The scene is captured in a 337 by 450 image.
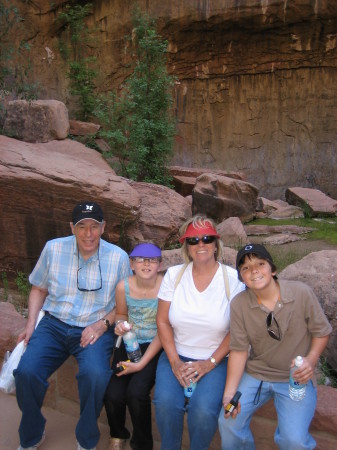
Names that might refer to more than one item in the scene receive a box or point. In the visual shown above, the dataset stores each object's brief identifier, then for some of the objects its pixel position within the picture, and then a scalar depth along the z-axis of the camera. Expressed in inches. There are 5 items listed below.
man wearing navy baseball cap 98.3
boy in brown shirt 86.6
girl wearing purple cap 96.7
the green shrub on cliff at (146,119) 356.8
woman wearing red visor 90.7
